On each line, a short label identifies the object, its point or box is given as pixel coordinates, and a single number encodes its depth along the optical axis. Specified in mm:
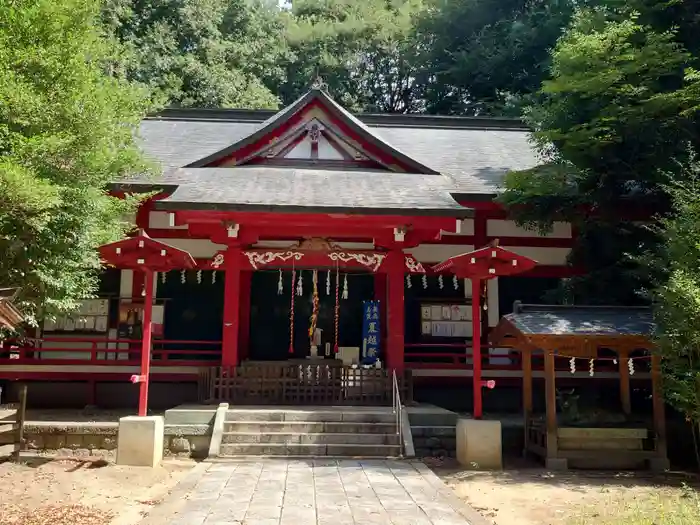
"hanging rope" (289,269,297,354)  13430
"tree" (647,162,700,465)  8336
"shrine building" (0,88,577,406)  11906
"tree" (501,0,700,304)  10695
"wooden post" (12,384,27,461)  9570
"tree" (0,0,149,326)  8766
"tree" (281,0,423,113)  36156
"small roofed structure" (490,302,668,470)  9383
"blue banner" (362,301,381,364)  14344
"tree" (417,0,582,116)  29406
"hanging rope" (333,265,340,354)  13388
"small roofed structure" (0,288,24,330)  6301
